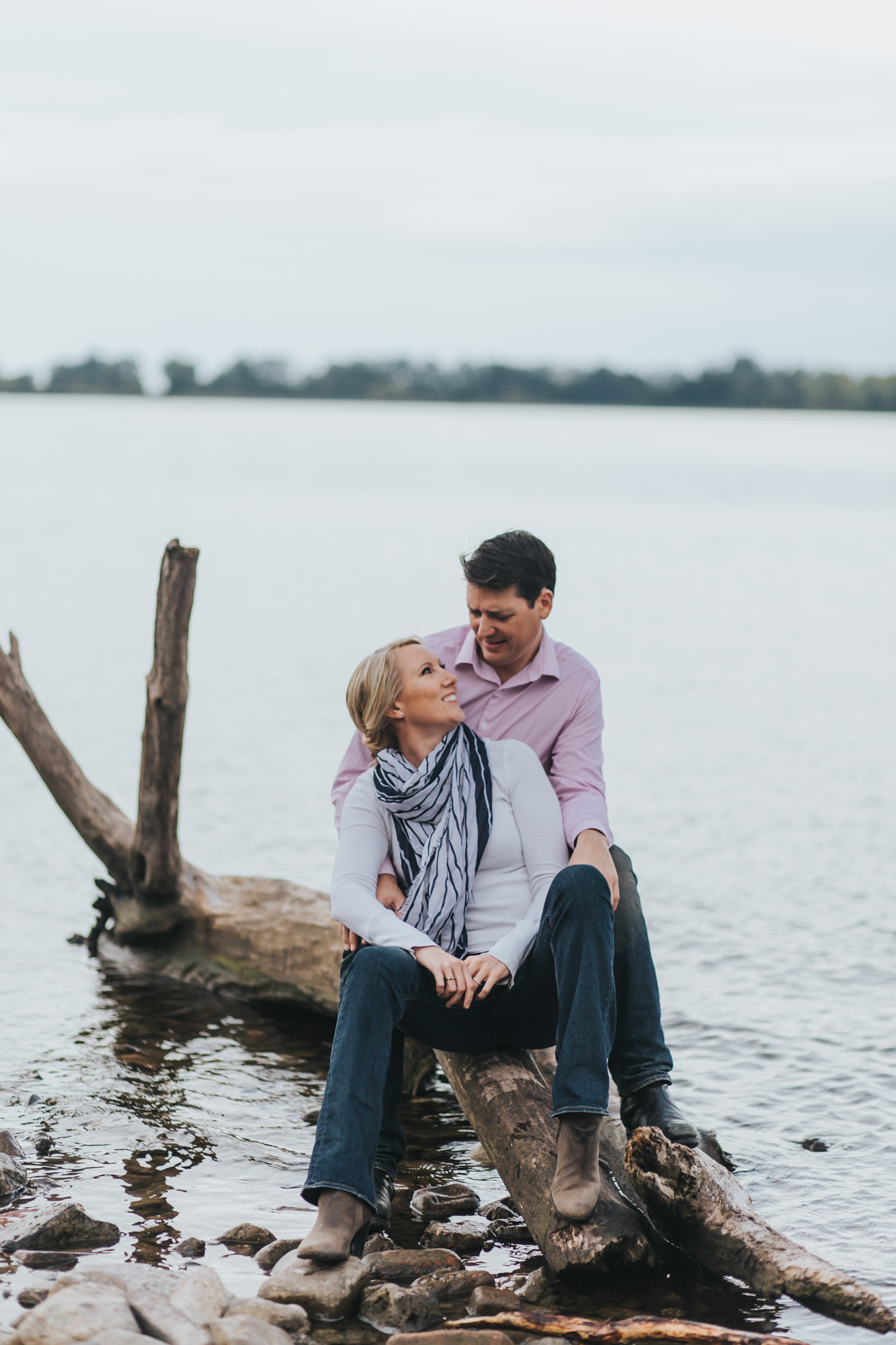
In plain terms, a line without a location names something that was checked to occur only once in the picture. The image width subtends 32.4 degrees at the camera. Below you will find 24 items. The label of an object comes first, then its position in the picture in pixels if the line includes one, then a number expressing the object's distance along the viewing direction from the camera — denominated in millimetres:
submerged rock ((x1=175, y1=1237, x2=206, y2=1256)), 4730
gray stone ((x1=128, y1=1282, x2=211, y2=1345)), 3844
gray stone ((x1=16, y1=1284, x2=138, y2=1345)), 3809
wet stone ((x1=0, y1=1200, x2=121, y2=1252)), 4668
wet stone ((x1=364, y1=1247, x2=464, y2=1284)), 4500
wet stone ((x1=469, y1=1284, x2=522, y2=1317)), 4305
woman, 4336
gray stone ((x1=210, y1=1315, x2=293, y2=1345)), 3830
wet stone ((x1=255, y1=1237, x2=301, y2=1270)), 4633
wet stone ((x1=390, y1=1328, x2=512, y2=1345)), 4012
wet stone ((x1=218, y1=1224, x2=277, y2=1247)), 4828
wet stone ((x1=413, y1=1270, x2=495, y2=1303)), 4426
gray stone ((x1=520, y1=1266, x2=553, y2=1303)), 4414
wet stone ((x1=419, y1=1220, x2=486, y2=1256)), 4840
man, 4828
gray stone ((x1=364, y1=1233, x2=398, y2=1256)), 4684
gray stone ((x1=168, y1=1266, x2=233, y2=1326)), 4012
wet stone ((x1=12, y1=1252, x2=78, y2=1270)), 4559
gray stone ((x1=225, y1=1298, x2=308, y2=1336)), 4086
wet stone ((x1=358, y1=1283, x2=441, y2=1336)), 4223
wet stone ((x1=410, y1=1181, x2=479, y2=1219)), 5207
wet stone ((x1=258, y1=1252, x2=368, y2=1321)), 4215
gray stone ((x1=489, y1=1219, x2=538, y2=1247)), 4918
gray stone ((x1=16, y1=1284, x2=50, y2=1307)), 4242
